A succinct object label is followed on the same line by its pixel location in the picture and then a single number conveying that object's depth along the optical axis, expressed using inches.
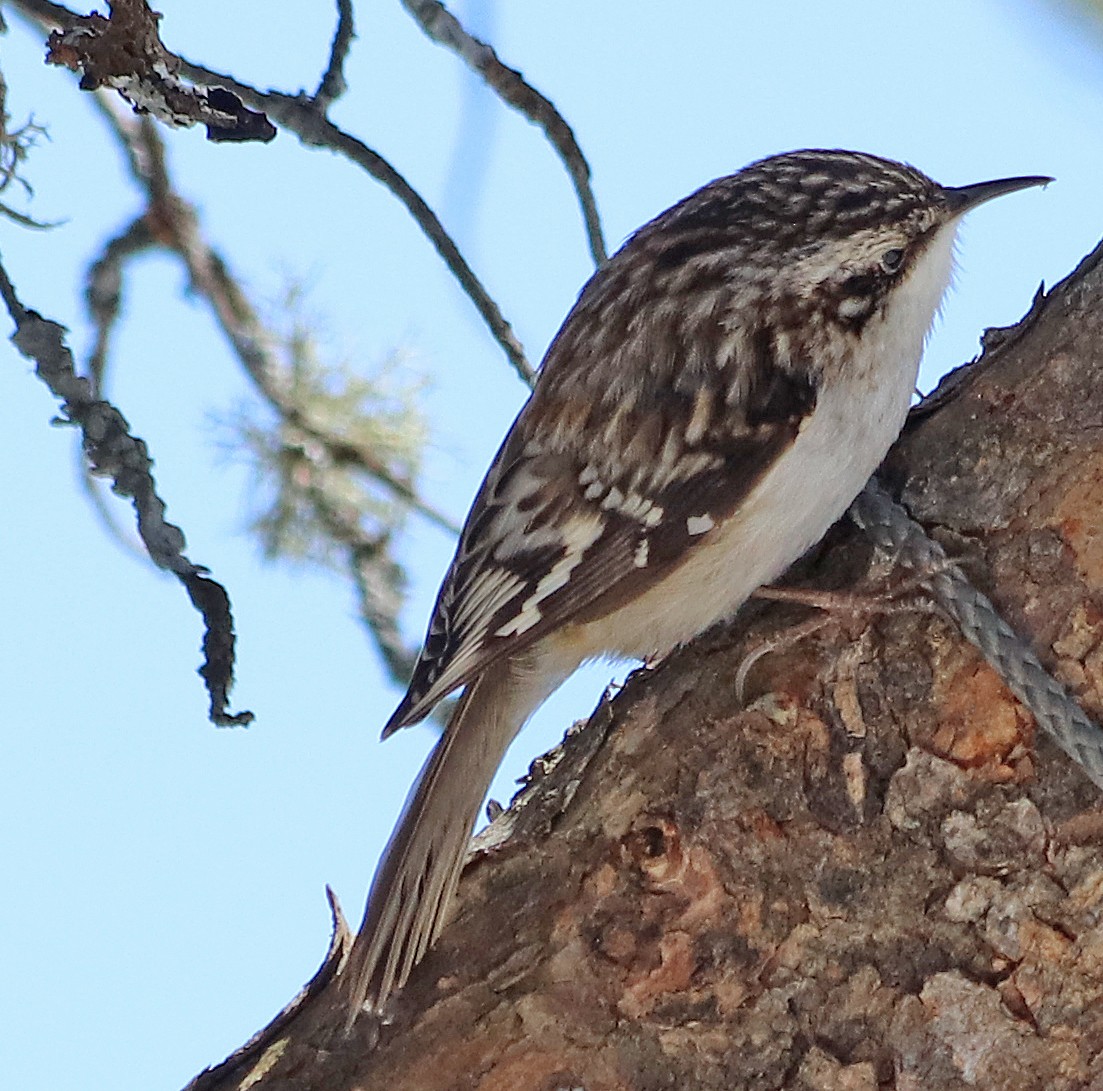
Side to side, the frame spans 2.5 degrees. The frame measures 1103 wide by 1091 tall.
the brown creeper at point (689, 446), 118.9
